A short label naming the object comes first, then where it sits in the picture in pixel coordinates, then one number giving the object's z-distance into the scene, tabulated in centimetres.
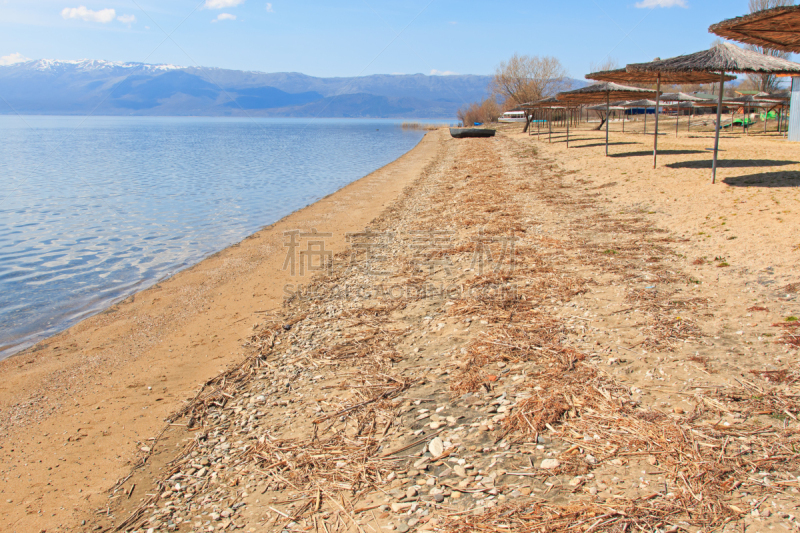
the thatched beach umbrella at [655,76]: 1450
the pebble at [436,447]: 343
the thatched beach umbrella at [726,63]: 1162
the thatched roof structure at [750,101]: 2954
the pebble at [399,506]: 295
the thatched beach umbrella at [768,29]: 750
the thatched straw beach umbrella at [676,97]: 3350
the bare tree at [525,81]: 6291
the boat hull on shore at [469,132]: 4862
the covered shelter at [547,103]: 2995
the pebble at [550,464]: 313
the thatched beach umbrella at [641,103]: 3598
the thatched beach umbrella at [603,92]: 2155
